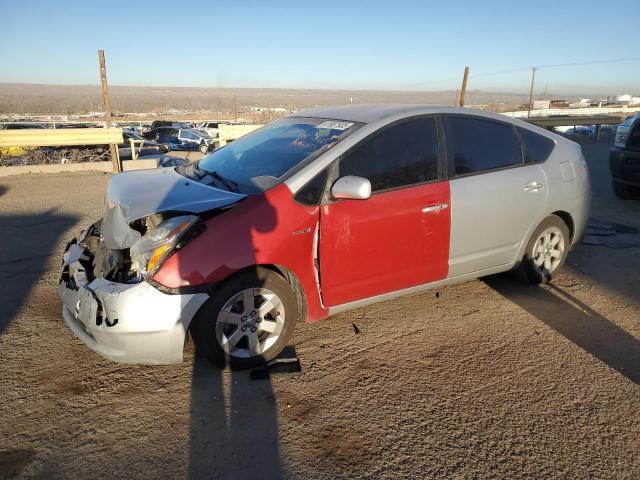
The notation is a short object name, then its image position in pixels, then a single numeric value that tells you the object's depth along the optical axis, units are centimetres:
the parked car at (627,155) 754
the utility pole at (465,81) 1932
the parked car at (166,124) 3761
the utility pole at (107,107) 1263
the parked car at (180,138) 2822
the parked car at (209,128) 3299
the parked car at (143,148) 1864
